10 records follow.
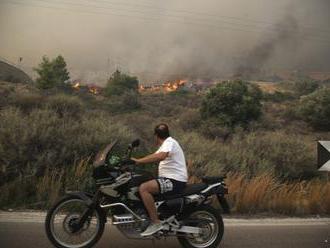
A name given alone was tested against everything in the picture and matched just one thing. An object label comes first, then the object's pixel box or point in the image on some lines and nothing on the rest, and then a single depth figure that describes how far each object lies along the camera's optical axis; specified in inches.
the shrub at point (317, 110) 1967.3
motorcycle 289.3
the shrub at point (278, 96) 3102.9
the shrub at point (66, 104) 863.4
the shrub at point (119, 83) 2937.5
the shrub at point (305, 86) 3399.1
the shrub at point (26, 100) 961.6
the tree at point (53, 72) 2758.4
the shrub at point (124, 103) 1953.7
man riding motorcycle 290.0
